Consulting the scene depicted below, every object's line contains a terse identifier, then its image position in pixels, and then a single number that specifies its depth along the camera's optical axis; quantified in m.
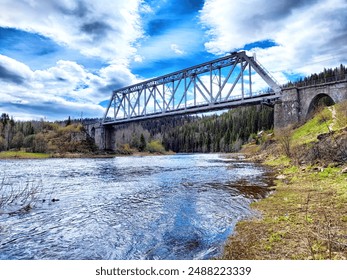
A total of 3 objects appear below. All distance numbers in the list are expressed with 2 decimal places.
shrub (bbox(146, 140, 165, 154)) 92.04
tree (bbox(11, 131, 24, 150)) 70.94
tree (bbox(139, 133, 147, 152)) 89.07
